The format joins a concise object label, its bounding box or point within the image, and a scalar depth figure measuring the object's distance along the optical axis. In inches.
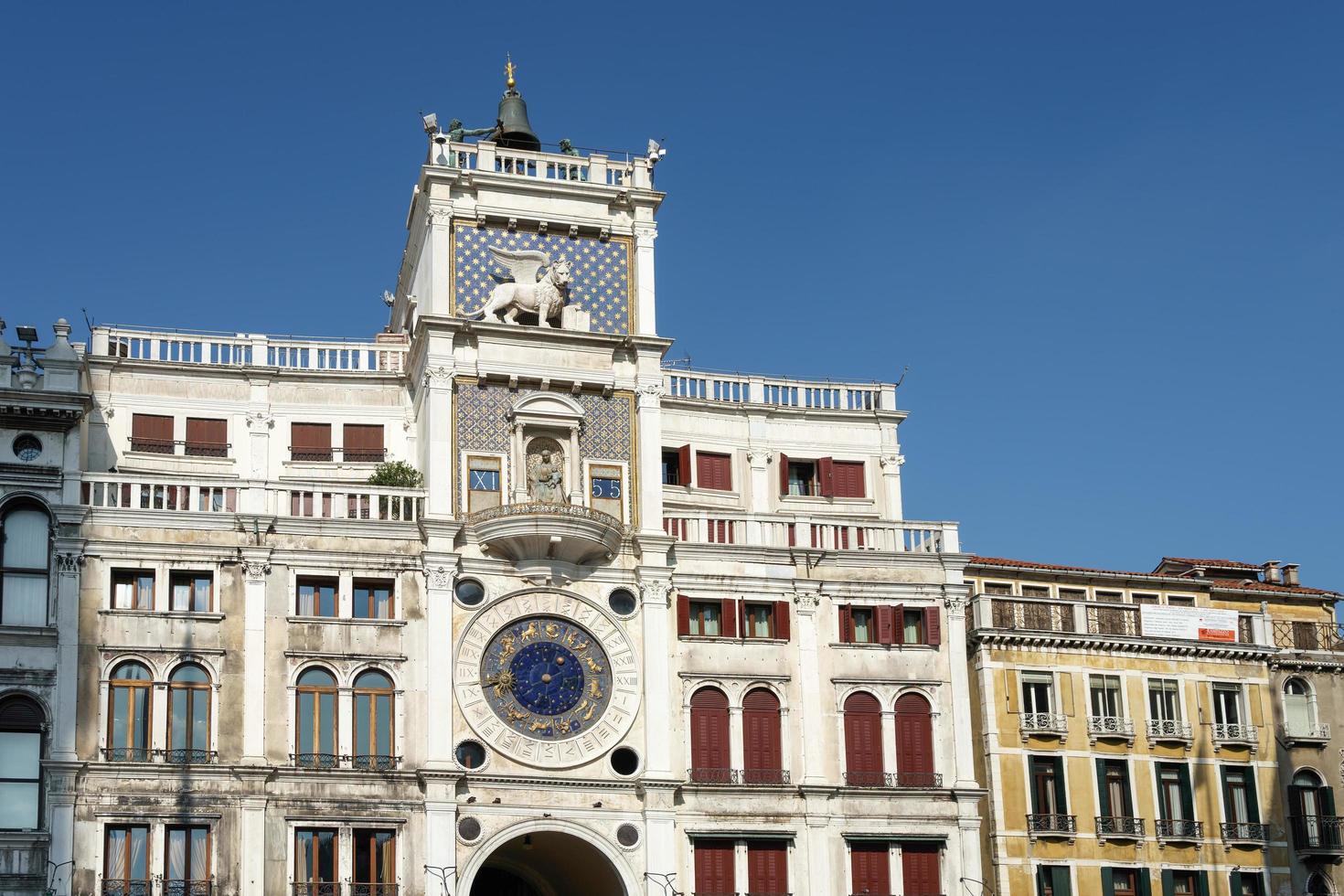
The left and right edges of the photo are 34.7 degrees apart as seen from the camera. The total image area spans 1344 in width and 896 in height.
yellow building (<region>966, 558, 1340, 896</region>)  2723.9
